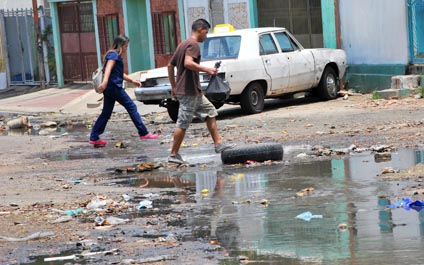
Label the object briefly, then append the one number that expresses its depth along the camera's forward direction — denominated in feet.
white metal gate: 115.44
